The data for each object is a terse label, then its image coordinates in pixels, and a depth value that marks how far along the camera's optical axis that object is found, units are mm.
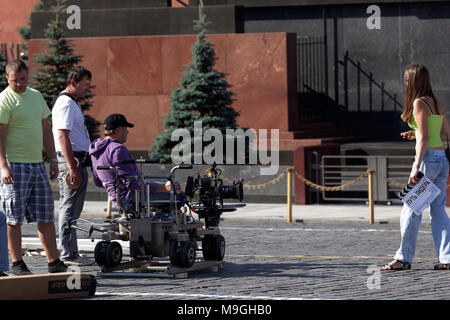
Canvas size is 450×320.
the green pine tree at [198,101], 25391
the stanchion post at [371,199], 18938
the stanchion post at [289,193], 19516
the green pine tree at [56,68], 27250
